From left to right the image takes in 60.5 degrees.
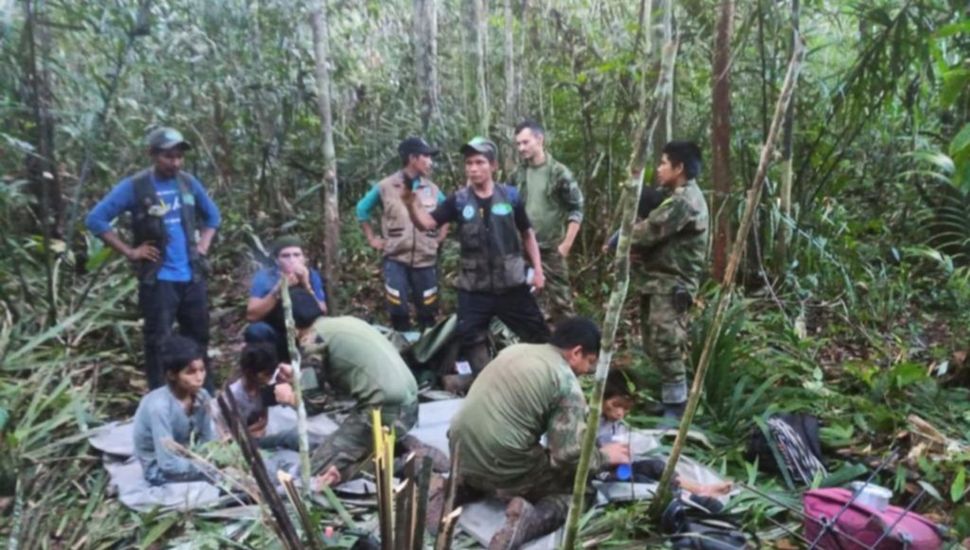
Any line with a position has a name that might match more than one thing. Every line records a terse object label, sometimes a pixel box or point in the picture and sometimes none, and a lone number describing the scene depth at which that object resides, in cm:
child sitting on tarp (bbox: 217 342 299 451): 438
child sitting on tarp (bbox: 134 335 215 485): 404
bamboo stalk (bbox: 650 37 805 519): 281
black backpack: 419
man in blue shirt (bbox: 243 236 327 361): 477
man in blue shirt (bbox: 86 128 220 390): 491
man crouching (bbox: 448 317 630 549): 368
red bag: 326
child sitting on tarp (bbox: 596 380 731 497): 398
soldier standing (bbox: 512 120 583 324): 589
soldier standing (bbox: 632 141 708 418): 482
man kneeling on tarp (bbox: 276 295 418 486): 422
